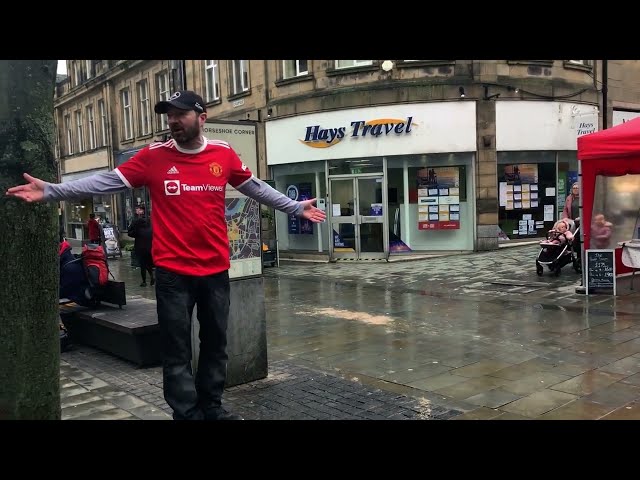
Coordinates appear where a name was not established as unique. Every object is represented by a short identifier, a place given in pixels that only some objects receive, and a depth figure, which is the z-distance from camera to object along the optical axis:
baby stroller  11.13
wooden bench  5.84
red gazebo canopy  8.28
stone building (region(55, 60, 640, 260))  15.69
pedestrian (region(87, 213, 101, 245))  18.78
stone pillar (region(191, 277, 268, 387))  5.13
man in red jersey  3.56
